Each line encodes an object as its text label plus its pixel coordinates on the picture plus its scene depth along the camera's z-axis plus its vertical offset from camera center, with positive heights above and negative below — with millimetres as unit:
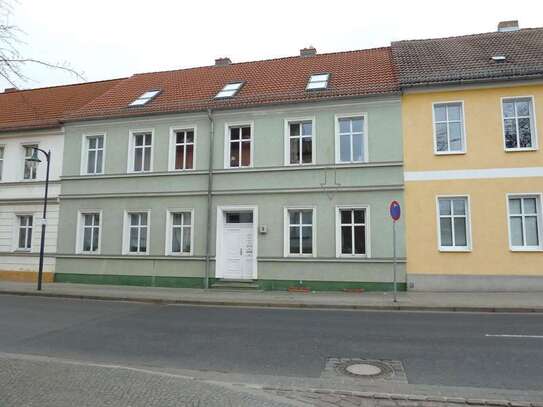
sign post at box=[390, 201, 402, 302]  13211 +1299
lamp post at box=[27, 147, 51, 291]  16297 +1035
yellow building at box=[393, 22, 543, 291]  14719 +2785
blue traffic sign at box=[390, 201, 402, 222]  13211 +1304
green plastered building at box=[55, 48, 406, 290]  15945 +2750
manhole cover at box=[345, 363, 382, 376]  6006 -1670
